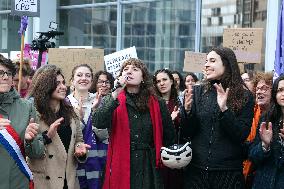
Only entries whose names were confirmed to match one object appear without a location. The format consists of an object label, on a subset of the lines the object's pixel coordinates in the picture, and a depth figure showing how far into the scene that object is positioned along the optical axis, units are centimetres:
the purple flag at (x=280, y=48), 558
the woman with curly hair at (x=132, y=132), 454
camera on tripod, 856
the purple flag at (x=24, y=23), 631
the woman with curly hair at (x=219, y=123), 428
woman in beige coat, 450
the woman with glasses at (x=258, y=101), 470
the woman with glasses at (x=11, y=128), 396
